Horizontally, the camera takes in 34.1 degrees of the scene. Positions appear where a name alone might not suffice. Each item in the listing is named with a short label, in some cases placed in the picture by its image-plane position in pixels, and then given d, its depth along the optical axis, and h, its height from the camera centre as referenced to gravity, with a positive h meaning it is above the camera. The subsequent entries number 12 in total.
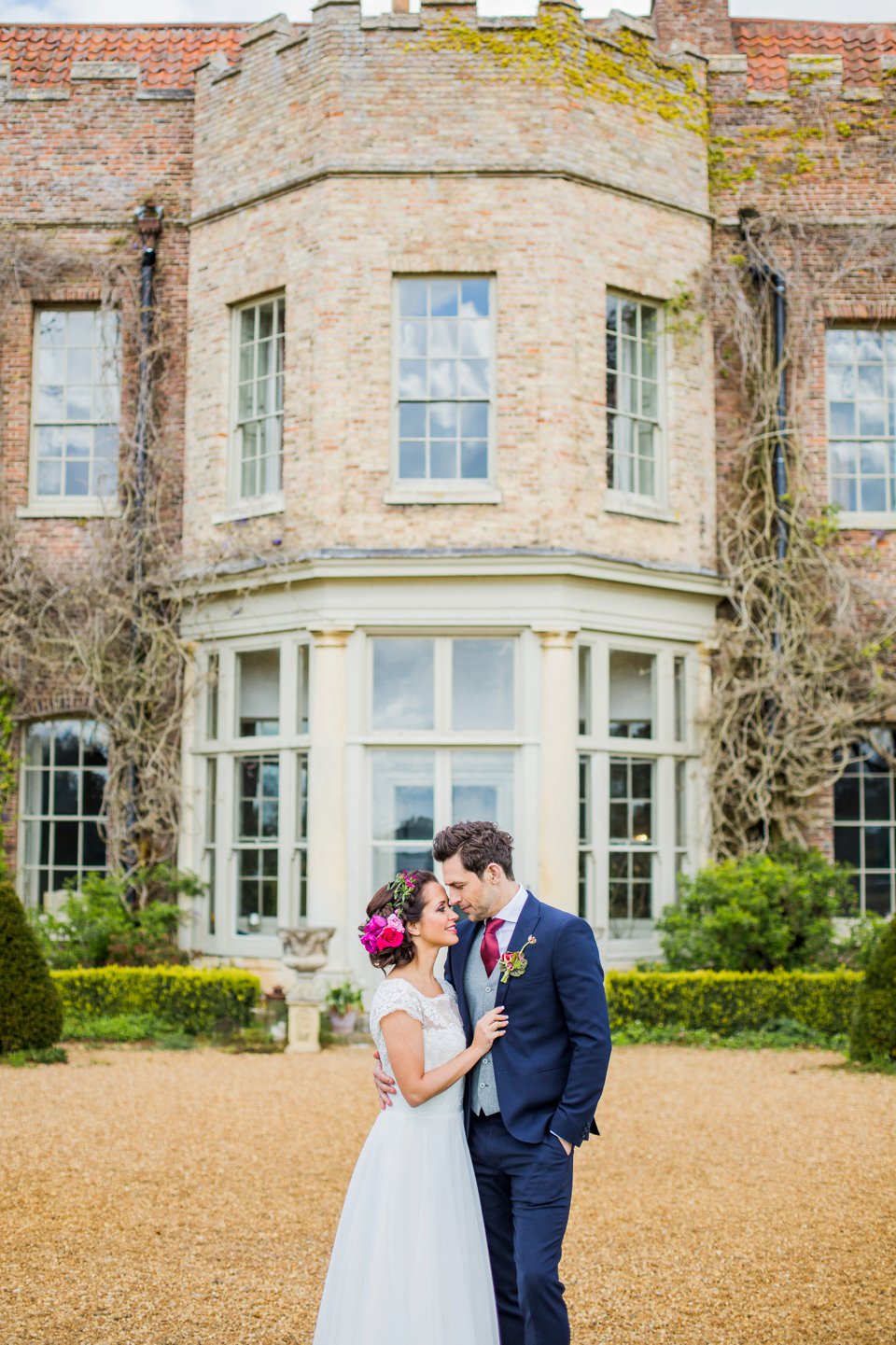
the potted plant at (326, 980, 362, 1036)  11.51 -1.66
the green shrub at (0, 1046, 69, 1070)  10.02 -1.80
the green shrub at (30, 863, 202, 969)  12.75 -1.14
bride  4.11 -1.12
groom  4.07 -0.77
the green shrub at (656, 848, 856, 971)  11.74 -0.96
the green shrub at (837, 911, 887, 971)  12.09 -1.19
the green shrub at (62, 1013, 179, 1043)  11.32 -1.79
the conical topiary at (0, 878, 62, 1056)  10.09 -1.33
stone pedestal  11.09 -1.72
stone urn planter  11.11 -1.44
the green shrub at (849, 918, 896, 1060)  9.84 -1.39
